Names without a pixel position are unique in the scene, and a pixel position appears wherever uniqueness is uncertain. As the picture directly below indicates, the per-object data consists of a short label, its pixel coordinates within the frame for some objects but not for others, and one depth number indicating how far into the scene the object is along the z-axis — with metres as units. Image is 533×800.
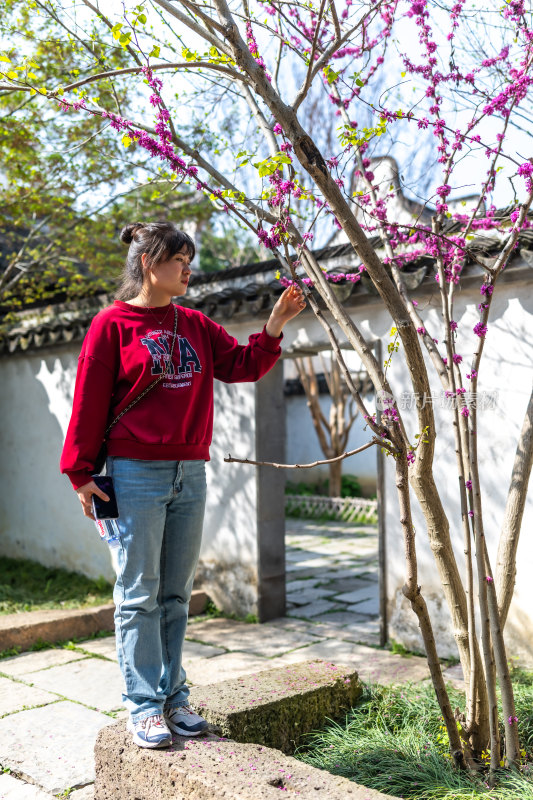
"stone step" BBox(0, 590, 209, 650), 4.86
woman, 2.42
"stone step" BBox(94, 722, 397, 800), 2.08
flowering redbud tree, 2.21
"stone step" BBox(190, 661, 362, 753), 2.70
